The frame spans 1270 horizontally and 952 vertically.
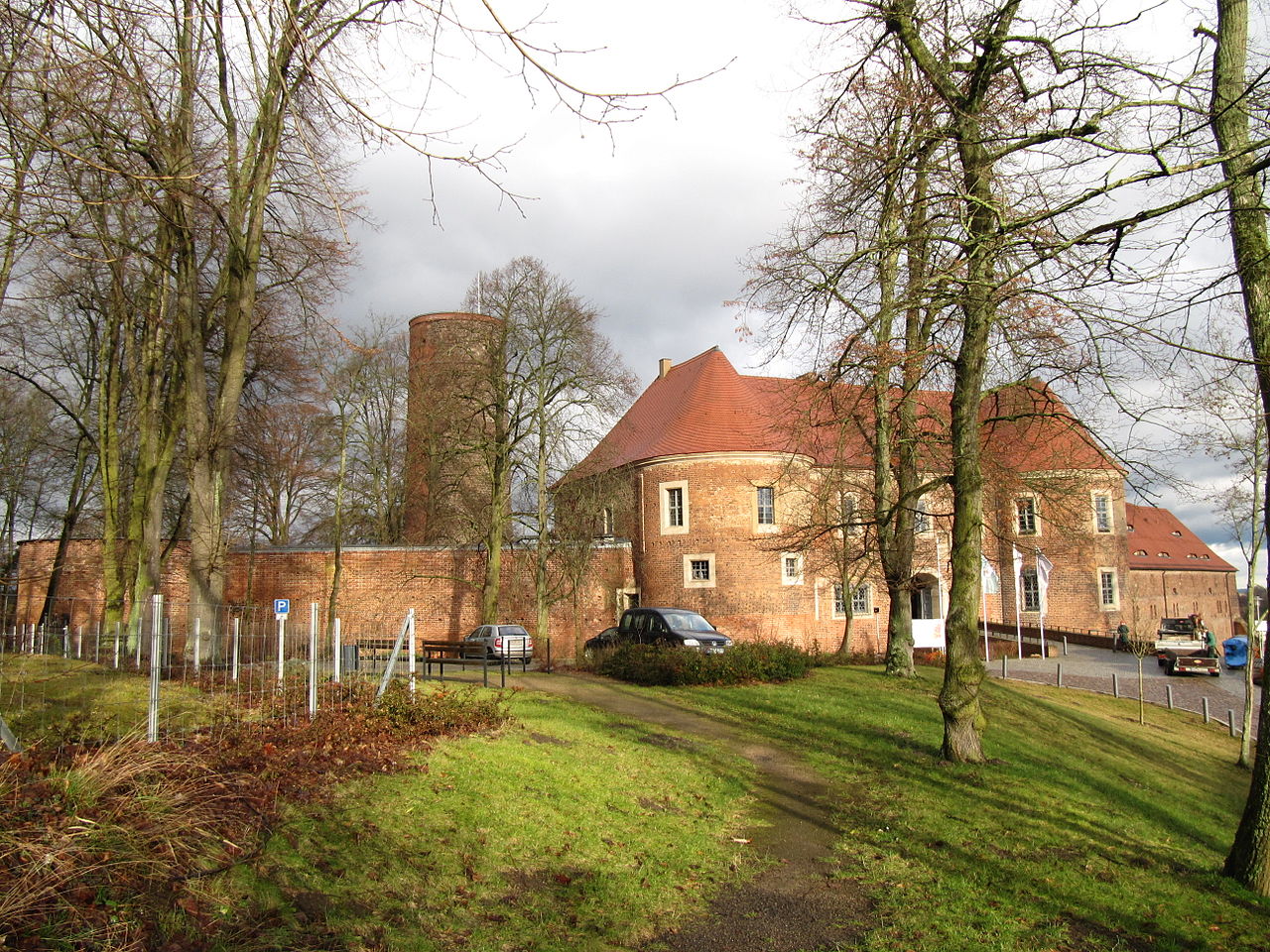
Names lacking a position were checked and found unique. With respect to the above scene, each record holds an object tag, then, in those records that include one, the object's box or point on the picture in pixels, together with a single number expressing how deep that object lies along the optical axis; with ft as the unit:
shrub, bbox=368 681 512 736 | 32.86
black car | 64.44
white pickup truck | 100.01
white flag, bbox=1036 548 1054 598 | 93.76
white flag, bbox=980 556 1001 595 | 95.55
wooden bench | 43.01
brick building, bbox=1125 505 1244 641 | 168.76
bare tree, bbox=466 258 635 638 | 92.73
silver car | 83.15
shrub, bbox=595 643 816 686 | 56.95
